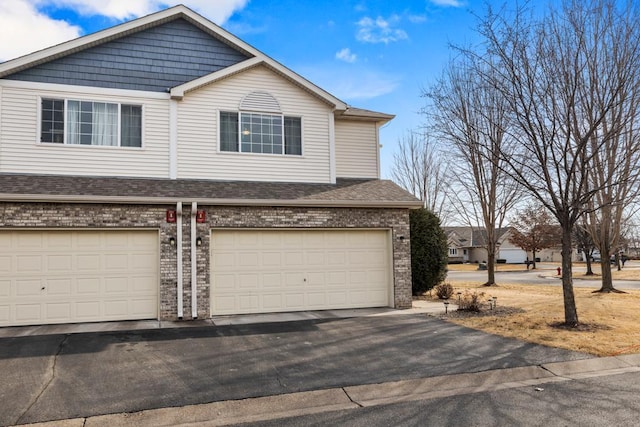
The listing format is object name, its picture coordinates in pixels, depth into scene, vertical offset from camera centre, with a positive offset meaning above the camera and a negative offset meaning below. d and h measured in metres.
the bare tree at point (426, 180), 27.66 +3.47
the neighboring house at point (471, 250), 65.12 -2.01
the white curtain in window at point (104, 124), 12.43 +3.17
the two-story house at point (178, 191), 11.05 +1.30
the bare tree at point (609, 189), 12.00 +1.67
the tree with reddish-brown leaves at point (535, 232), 43.69 +0.35
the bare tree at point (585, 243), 35.15 -0.72
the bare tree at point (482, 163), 13.25 +2.97
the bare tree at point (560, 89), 10.48 +3.42
